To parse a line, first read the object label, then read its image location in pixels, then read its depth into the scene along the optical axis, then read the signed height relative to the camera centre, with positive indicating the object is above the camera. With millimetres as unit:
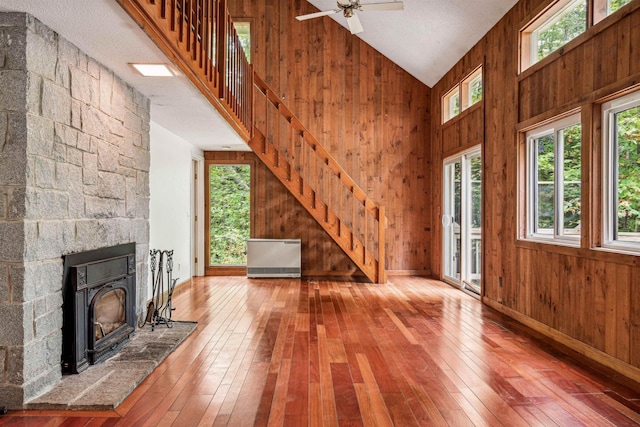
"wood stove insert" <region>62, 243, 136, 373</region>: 2775 -692
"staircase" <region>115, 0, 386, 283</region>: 2750 +1140
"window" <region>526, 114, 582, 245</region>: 3748 +347
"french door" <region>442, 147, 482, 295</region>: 5918 -83
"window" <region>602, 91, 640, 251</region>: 3041 +333
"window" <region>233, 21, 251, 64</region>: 7484 +3326
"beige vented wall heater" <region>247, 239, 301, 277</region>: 7180 -765
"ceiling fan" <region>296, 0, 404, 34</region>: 4457 +2338
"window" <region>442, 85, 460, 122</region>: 6711 +1895
